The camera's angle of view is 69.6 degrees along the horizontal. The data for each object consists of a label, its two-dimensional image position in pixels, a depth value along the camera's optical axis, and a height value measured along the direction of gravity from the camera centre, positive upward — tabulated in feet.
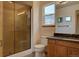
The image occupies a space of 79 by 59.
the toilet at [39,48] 4.12 -1.48
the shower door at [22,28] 4.75 -0.01
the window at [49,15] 4.31 +1.01
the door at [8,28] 4.94 -0.01
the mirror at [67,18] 4.14 +0.74
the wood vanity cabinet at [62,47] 3.82 -1.38
